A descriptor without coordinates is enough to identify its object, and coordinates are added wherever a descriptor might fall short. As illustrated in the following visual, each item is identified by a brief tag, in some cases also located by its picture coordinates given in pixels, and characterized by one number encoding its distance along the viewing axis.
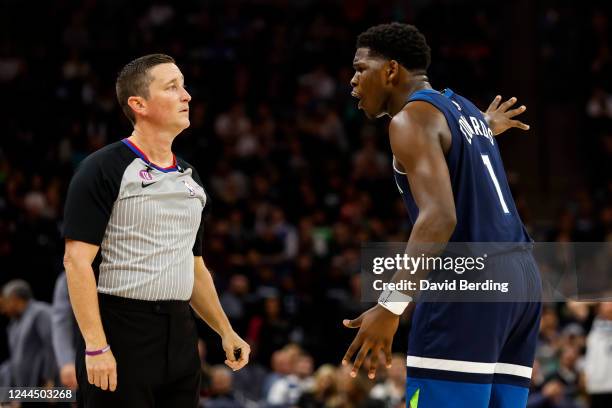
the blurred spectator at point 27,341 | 15.02
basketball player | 7.62
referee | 7.73
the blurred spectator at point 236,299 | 22.87
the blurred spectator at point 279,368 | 20.69
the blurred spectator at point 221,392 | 19.14
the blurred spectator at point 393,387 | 19.12
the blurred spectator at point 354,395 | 19.02
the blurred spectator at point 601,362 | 19.33
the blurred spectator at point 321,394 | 19.55
